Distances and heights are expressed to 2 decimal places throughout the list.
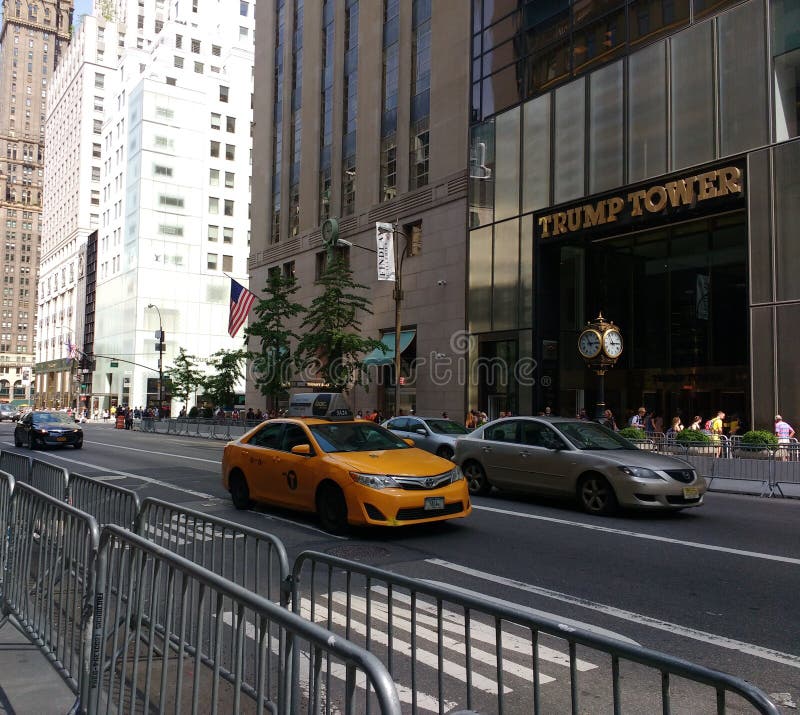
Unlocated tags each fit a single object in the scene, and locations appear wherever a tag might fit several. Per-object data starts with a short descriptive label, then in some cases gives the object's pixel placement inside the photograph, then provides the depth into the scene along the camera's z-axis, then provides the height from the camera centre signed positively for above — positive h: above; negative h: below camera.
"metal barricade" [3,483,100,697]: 3.98 -1.23
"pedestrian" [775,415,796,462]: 19.36 -1.03
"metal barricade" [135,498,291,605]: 4.44 -1.10
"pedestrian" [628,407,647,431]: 24.14 -0.95
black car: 24.64 -1.46
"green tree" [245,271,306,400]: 38.25 +2.99
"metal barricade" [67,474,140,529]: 6.27 -1.08
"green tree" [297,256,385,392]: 34.47 +2.71
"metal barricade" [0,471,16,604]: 5.51 -1.01
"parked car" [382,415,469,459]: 18.78 -1.13
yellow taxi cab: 8.80 -1.13
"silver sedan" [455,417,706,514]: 10.62 -1.22
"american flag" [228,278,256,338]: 39.50 +4.68
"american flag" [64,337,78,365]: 72.56 +3.95
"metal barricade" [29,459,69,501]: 8.02 -1.10
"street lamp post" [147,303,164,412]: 56.75 +3.65
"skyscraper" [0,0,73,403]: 146.00 +46.43
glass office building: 21.27 +6.69
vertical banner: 33.34 +6.60
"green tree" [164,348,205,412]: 61.17 +1.10
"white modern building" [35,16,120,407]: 98.62 +27.91
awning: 34.62 +1.99
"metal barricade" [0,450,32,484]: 9.92 -1.11
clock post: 21.36 +1.45
